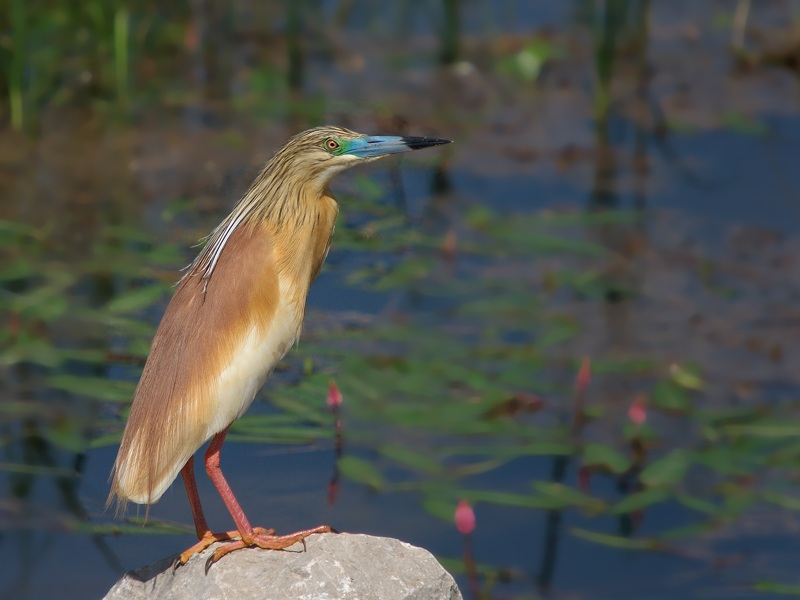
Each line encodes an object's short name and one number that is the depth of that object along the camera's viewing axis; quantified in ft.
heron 25.43
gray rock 24.31
